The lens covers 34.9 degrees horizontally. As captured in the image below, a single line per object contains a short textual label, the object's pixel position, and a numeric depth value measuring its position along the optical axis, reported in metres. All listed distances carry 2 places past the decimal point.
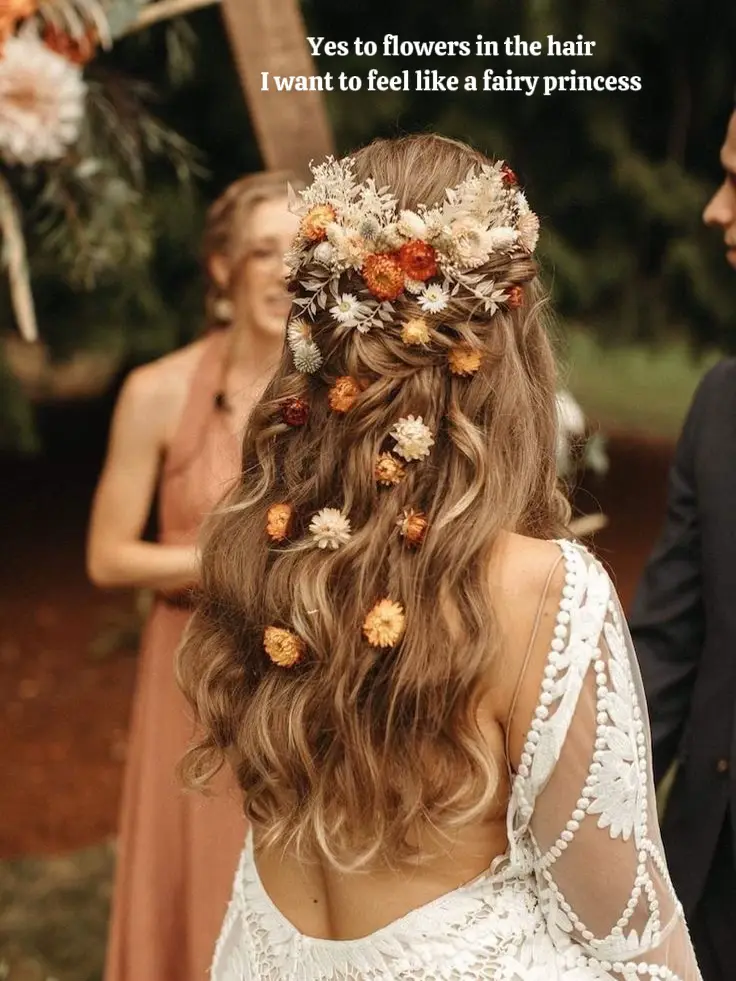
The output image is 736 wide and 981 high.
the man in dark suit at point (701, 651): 2.27
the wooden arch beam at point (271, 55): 2.95
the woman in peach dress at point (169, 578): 2.80
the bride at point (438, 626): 1.48
